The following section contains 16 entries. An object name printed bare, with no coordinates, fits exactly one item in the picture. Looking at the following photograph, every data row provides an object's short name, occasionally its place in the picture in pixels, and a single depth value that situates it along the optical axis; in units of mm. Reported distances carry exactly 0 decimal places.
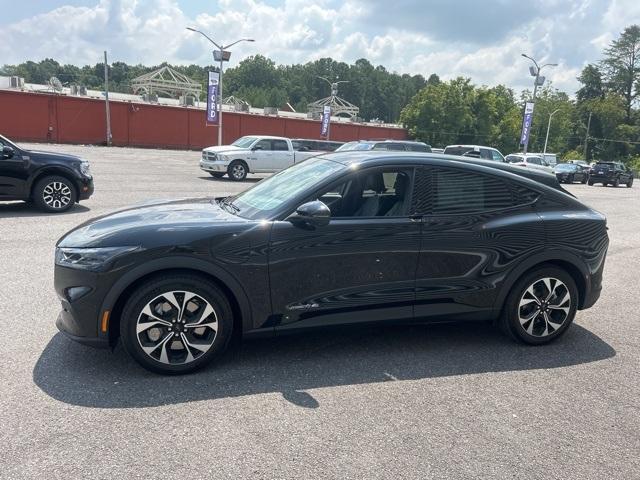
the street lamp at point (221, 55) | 34500
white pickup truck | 19953
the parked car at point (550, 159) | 35512
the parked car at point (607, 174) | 34219
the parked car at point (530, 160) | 30569
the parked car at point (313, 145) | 22628
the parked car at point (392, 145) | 19922
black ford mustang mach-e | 3631
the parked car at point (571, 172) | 34125
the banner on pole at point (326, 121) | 45622
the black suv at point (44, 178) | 9344
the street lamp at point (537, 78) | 38938
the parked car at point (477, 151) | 22594
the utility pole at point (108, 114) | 39228
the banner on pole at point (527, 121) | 39562
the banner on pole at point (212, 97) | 35281
